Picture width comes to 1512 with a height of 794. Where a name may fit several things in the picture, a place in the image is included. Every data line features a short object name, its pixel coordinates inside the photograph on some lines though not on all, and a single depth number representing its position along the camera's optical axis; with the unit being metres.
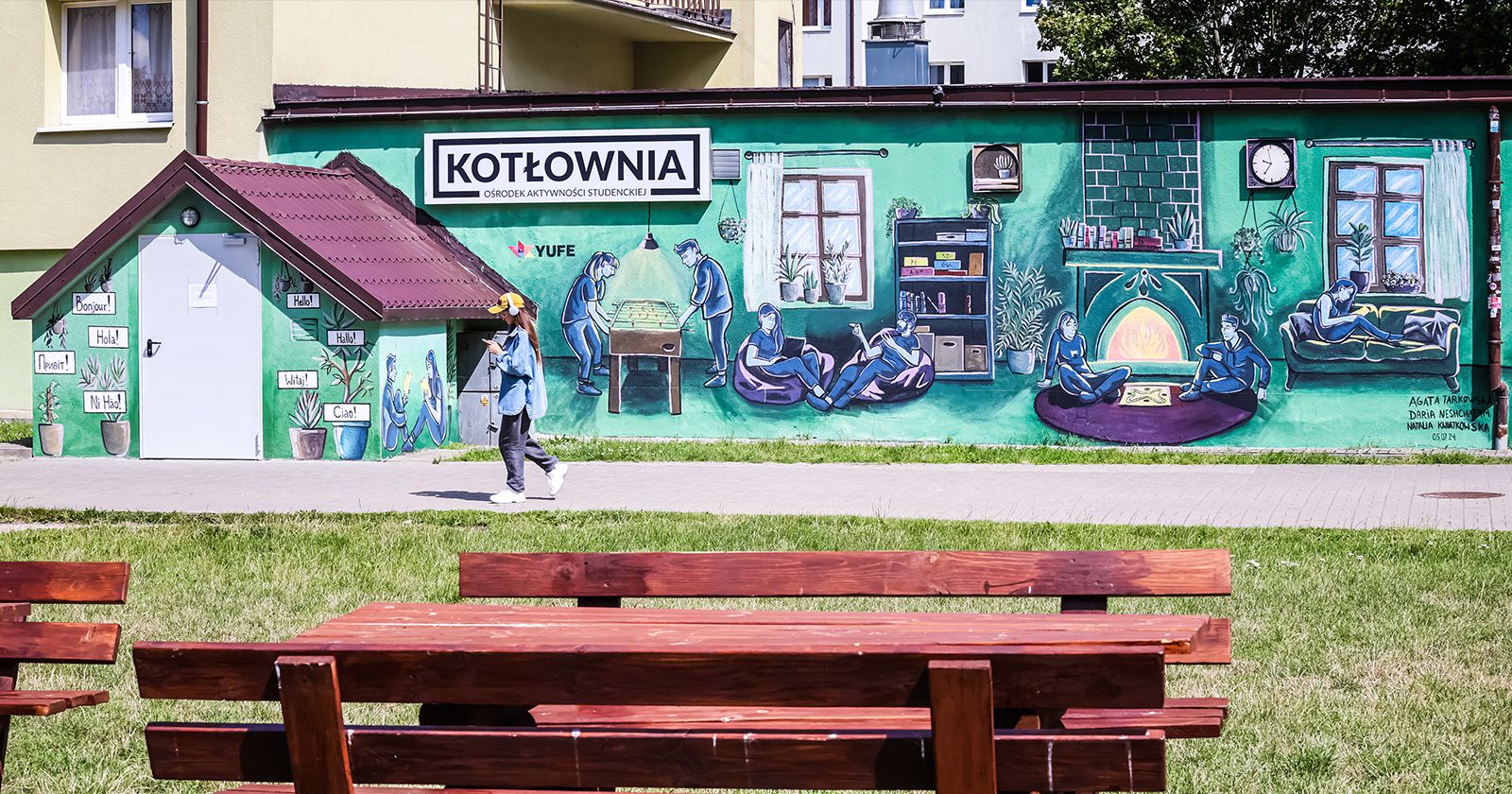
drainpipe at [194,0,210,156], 20.53
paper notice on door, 17.50
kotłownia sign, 19.12
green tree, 37.38
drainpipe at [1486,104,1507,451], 17.77
